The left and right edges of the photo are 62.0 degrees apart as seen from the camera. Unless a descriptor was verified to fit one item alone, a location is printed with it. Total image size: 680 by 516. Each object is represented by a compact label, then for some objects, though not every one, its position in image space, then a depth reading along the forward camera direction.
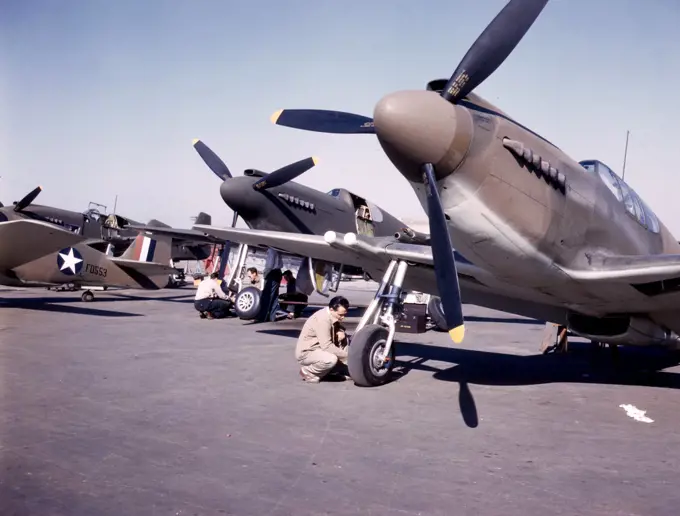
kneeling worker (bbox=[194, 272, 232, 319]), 14.23
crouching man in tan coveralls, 6.74
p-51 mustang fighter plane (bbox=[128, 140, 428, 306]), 12.76
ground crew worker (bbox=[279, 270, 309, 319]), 15.49
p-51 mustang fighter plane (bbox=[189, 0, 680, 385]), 4.81
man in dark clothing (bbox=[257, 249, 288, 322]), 13.87
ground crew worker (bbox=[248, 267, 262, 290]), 15.32
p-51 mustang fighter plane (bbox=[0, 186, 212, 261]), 25.03
